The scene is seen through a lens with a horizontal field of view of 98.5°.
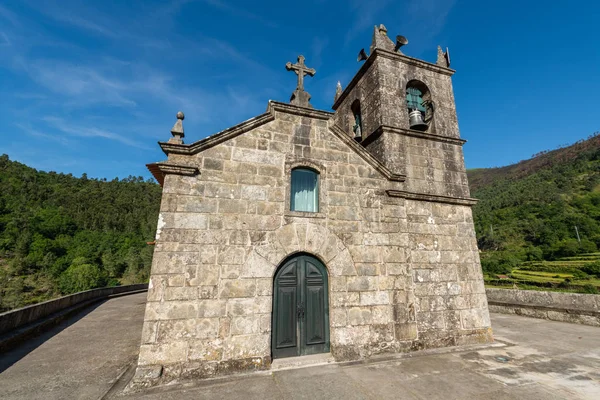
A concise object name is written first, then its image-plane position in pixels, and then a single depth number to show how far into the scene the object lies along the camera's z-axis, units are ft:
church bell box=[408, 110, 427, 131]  29.01
